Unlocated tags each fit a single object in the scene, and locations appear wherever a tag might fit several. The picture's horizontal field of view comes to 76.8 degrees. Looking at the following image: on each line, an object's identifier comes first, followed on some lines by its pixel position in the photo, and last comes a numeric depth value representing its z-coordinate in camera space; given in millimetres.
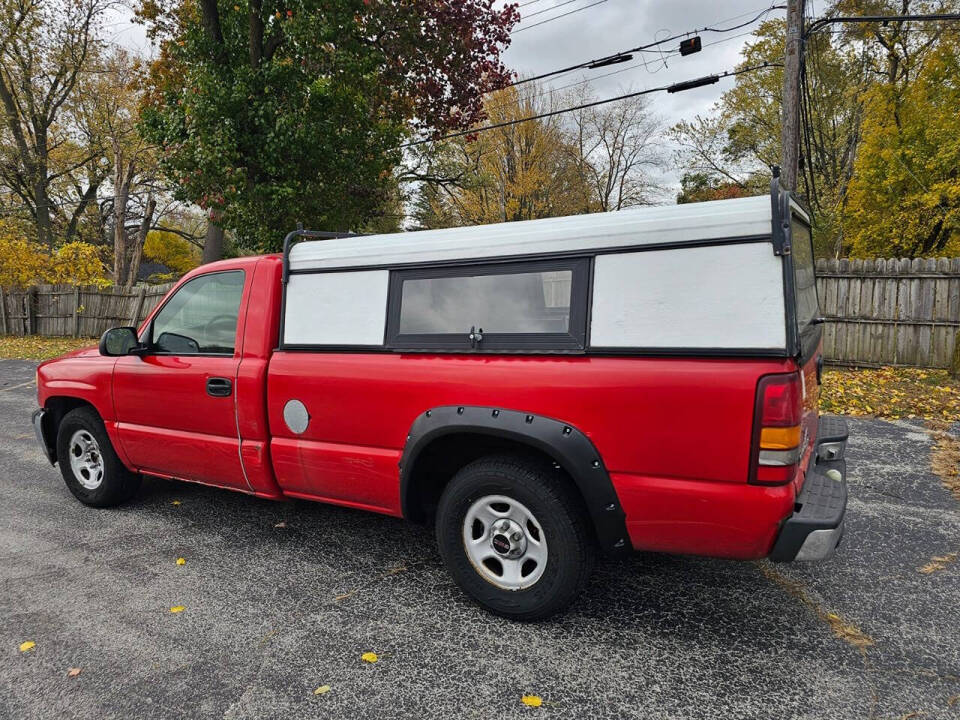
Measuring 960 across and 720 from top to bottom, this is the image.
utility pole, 10562
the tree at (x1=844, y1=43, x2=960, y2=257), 16844
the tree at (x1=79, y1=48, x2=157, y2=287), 25125
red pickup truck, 2436
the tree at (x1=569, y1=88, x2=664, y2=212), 37344
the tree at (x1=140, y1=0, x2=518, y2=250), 10484
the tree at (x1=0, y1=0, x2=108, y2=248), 25109
